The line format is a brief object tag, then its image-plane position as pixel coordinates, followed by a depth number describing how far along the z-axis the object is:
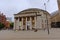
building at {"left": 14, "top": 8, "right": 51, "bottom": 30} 23.64
